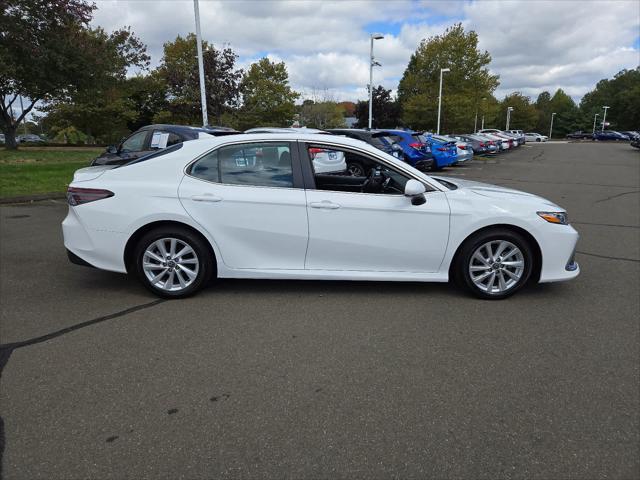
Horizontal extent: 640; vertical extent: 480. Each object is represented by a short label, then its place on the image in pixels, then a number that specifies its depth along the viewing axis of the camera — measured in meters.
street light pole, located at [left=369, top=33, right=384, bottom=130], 28.28
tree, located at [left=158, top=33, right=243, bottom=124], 29.95
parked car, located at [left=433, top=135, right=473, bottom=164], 21.43
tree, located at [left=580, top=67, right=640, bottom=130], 92.25
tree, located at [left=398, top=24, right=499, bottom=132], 40.97
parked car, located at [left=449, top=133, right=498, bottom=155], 30.11
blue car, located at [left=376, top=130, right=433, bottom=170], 16.69
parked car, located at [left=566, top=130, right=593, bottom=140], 89.62
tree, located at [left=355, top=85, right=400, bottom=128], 57.41
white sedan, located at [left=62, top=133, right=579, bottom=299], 4.41
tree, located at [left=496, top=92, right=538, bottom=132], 101.18
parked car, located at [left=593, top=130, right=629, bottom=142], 74.13
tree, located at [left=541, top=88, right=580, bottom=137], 113.06
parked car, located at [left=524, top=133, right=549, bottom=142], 77.20
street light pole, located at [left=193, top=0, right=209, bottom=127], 16.12
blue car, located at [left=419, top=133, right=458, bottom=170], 18.38
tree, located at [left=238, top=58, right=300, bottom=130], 37.09
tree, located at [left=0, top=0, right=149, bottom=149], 18.73
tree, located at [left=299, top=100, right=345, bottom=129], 58.19
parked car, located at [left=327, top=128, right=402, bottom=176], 14.31
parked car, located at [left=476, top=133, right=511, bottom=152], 33.56
